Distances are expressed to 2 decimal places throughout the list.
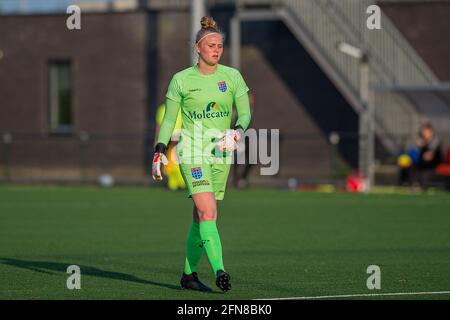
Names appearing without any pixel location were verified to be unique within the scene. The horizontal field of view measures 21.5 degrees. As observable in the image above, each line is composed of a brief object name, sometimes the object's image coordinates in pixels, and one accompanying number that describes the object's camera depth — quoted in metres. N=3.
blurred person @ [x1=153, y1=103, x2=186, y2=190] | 30.97
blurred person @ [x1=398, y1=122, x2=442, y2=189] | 30.56
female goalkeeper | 11.09
